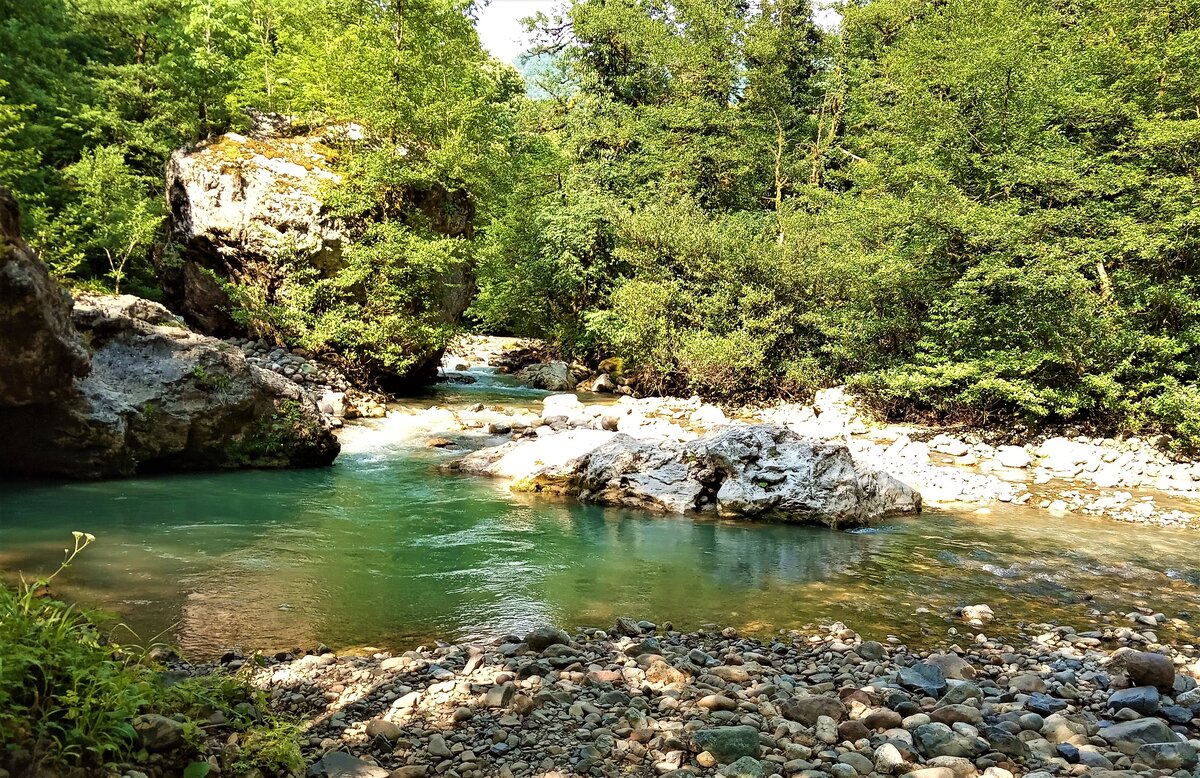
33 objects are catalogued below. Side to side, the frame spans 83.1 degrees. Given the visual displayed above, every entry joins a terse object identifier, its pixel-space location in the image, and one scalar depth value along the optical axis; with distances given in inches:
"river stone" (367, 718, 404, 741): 145.9
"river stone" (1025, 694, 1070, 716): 177.0
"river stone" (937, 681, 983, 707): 174.9
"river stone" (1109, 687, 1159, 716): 174.4
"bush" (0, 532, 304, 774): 93.8
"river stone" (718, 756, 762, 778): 133.0
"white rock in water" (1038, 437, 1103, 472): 544.1
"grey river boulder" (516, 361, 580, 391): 976.9
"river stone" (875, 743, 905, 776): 139.8
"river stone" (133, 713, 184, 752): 106.6
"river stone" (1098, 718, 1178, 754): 152.8
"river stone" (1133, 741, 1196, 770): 143.9
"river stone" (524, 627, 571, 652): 207.5
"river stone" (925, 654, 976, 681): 198.1
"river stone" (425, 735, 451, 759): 139.8
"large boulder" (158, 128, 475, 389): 705.6
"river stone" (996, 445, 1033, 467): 557.9
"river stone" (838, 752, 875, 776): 139.1
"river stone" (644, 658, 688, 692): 179.0
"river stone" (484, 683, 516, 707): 161.8
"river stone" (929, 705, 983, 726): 161.2
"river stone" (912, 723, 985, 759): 146.5
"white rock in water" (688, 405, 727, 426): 719.1
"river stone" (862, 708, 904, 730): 158.1
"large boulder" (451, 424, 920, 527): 421.1
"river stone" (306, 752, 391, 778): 126.7
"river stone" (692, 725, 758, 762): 141.4
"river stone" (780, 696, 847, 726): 161.2
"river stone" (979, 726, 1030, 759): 147.4
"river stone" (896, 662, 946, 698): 182.2
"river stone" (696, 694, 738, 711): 165.6
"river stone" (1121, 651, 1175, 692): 190.2
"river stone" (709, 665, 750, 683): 186.1
